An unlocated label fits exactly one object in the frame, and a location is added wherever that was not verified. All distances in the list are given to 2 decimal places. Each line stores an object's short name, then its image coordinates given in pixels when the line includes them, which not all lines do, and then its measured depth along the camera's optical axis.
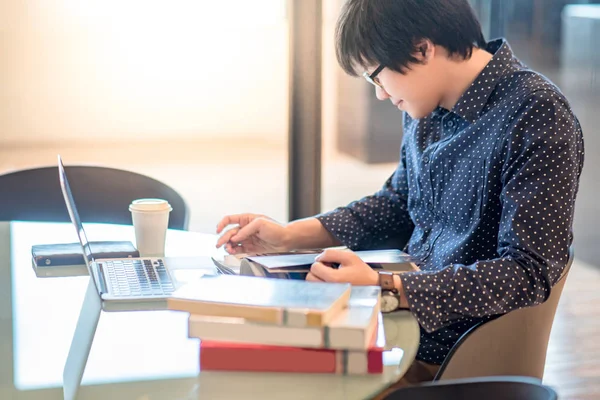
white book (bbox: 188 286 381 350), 2.19
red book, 2.22
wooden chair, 2.54
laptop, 2.52
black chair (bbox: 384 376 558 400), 2.21
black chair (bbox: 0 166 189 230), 3.32
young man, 2.52
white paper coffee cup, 2.81
